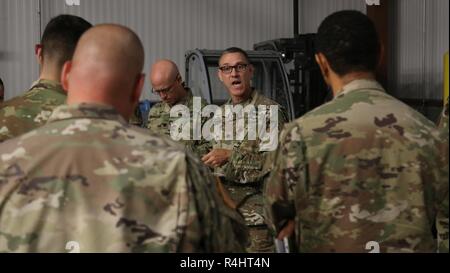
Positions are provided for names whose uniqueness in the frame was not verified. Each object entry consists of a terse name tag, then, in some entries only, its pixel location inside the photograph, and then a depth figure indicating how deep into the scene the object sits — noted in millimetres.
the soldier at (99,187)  1355
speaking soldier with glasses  3029
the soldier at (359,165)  1748
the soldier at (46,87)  2129
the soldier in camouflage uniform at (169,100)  3709
